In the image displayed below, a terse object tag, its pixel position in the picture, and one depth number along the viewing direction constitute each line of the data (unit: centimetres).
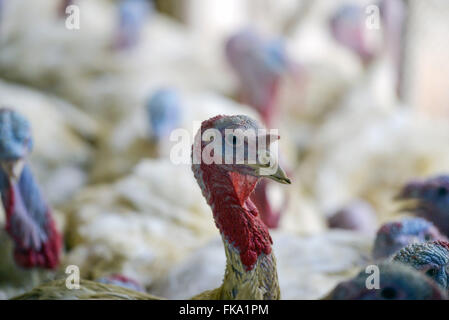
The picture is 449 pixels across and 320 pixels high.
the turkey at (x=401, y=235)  218
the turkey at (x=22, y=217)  219
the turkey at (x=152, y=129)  283
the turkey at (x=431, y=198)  228
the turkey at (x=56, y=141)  296
